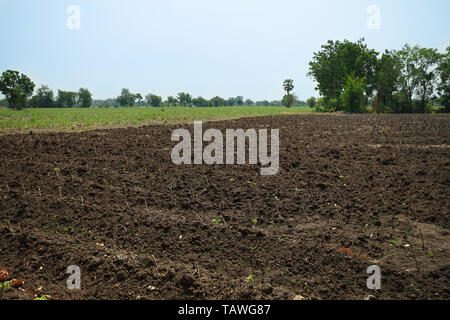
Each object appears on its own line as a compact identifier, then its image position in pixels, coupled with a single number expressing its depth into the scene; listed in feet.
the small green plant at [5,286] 9.41
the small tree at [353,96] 118.52
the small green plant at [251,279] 10.47
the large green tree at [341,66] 153.38
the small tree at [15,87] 168.50
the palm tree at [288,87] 321.73
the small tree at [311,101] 248.52
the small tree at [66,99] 303.56
